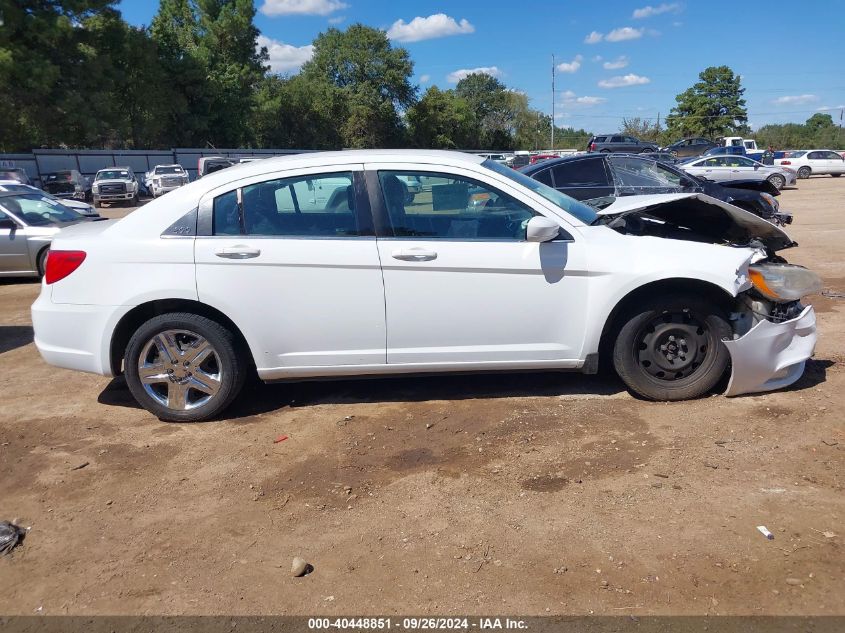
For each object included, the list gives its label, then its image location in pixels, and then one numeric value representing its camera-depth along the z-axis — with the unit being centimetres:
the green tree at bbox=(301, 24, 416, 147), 6134
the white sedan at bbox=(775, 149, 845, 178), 3553
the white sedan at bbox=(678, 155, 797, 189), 2495
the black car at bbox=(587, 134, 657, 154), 3241
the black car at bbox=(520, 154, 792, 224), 1080
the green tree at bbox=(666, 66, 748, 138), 7138
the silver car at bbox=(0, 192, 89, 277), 1021
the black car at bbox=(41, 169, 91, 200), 3406
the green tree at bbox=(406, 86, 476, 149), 6631
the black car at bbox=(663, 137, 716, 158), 3781
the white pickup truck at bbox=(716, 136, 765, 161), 4008
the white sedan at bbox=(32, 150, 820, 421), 432
